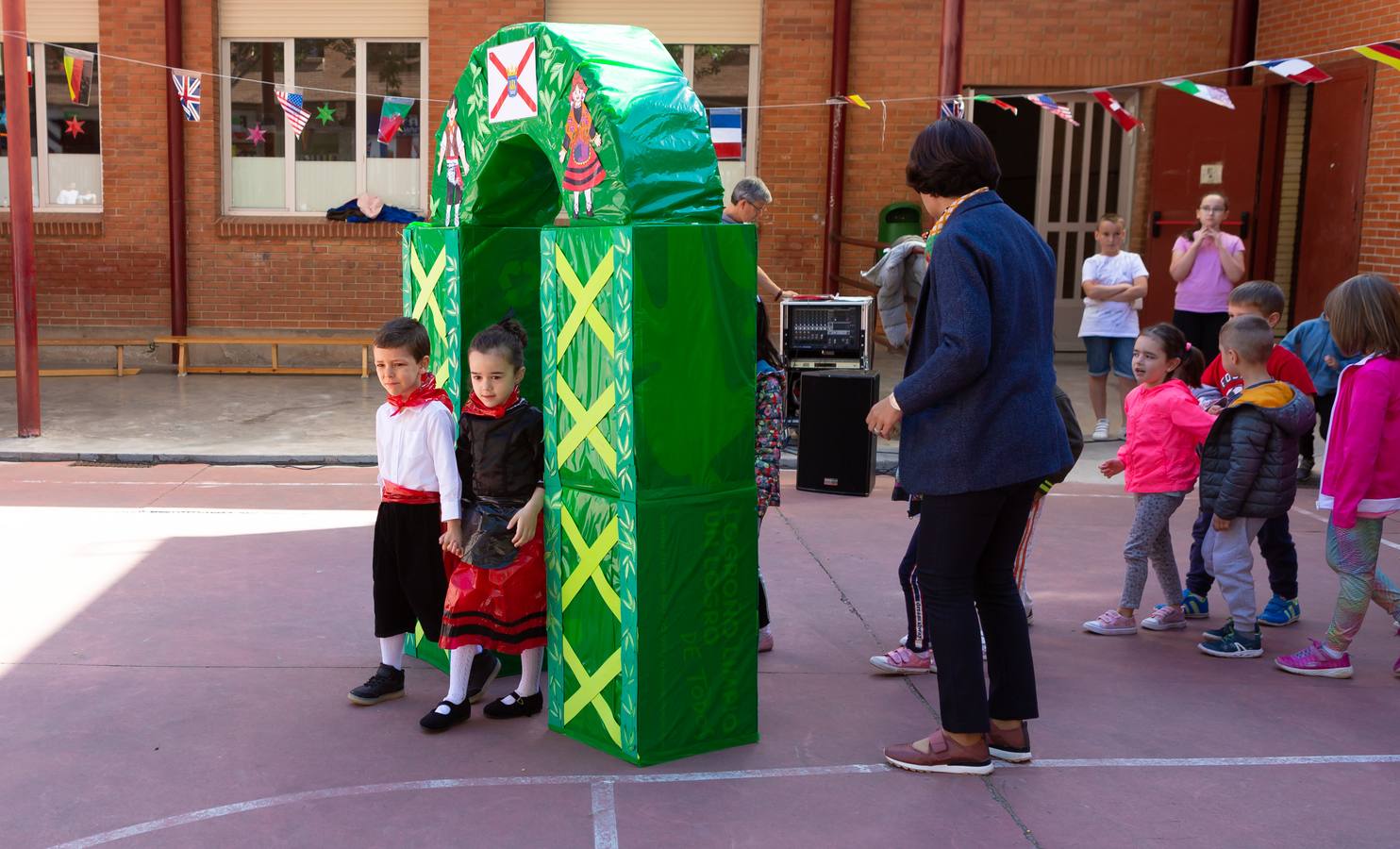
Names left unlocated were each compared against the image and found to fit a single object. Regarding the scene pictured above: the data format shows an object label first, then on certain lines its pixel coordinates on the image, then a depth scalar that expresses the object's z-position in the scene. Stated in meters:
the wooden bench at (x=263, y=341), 13.66
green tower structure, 4.25
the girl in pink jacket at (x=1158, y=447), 5.75
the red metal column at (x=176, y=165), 13.70
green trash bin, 13.66
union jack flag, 12.12
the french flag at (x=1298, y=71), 9.33
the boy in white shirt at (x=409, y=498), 4.76
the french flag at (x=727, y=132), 12.25
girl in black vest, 4.71
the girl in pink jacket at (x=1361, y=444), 5.20
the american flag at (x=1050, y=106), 11.11
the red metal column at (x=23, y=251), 10.04
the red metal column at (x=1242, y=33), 14.08
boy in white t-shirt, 10.41
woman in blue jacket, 4.08
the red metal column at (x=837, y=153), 13.86
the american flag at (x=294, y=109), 12.16
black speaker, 8.34
